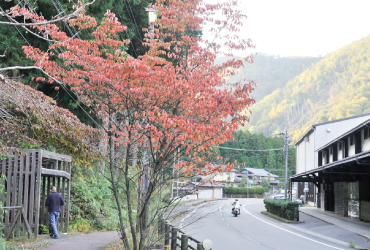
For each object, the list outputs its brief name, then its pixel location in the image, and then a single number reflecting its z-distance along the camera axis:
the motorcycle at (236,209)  31.34
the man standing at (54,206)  11.94
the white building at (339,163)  25.98
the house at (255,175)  91.88
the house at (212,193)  76.03
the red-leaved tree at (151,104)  7.29
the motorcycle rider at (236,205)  31.53
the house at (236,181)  87.25
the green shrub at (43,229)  12.99
